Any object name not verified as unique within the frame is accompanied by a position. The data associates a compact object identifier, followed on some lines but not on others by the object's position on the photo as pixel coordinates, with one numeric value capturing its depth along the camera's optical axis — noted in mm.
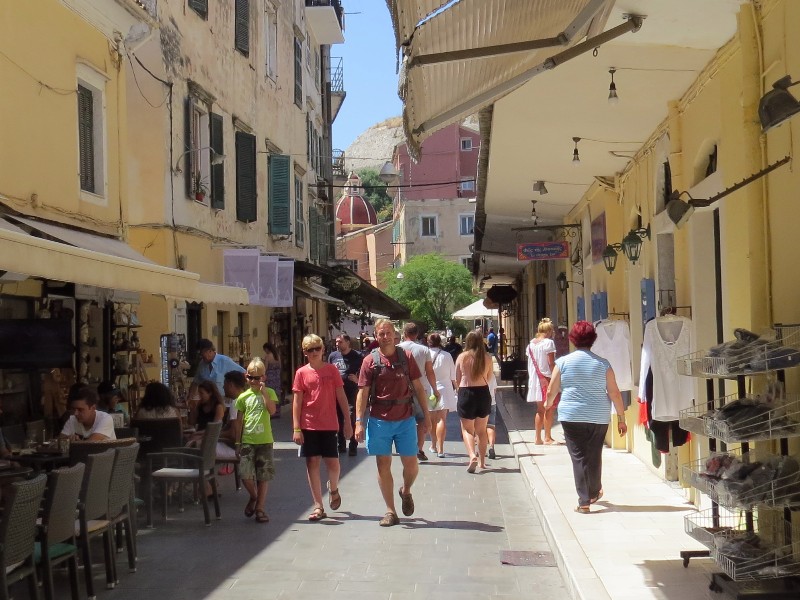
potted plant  18562
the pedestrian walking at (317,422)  9812
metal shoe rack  5504
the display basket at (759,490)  5465
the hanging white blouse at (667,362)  9445
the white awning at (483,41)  6090
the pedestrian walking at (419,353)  12859
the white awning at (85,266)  7484
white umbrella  41750
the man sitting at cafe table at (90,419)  8992
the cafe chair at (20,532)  5500
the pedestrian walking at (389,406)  9578
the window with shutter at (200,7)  18750
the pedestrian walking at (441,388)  14359
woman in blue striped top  9312
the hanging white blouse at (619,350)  13195
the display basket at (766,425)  5527
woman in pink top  13070
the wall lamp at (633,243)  12242
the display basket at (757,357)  5465
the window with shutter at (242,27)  21984
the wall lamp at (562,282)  21352
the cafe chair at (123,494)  7488
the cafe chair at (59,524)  6086
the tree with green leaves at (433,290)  57438
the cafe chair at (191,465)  9695
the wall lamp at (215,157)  19500
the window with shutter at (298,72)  28719
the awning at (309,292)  24741
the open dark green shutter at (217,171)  19797
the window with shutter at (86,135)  13148
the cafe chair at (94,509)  6793
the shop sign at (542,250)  19641
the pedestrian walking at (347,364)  15109
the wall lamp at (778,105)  5809
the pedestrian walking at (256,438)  9844
